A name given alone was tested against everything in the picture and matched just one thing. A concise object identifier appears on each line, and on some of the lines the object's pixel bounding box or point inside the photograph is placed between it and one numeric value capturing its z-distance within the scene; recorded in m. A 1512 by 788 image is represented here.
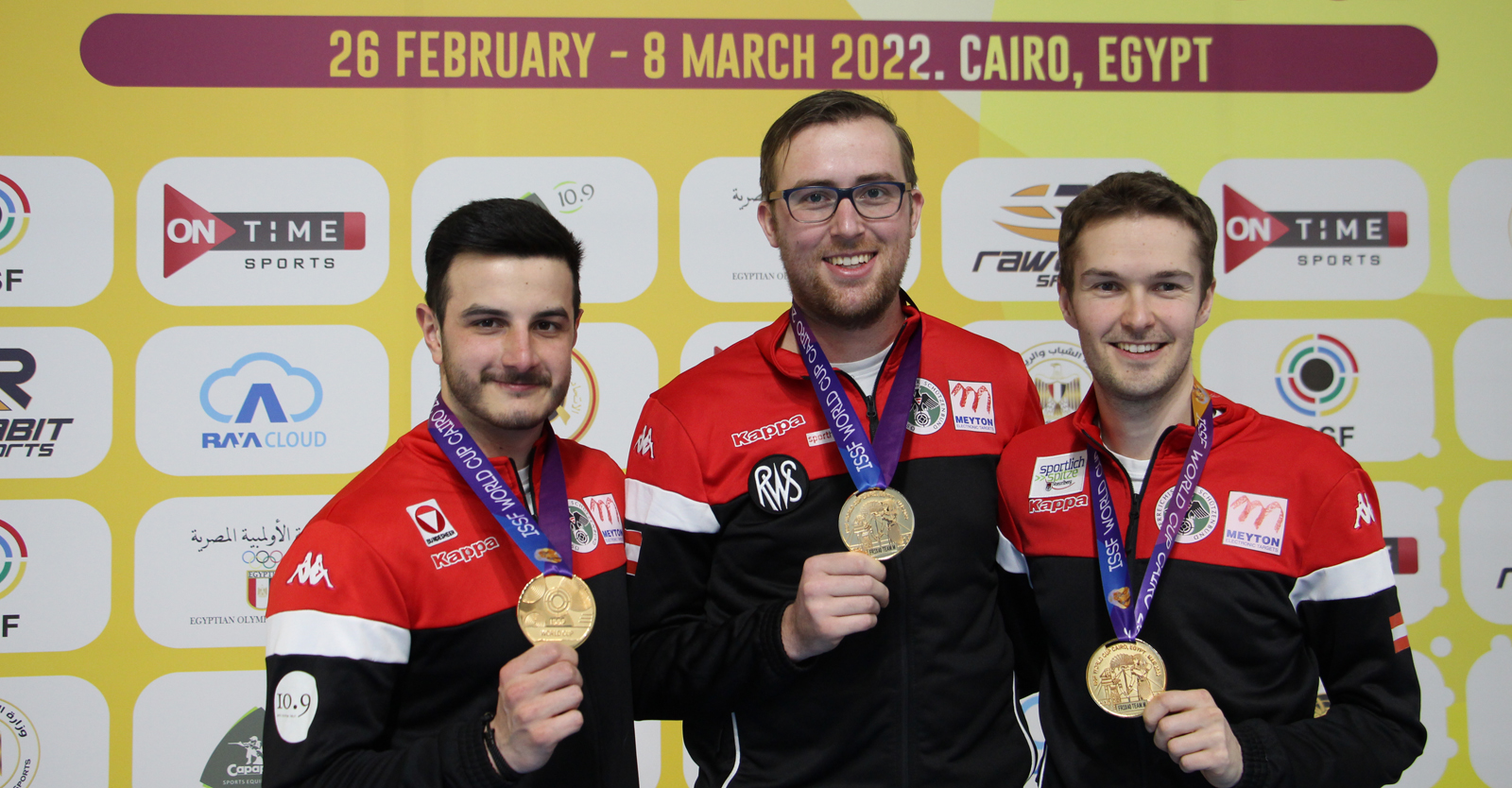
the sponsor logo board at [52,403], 2.90
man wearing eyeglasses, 1.61
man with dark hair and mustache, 1.36
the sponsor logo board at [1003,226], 3.07
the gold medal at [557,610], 1.45
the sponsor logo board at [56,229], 2.93
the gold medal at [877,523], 1.57
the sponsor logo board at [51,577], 2.88
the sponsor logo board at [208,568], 2.90
